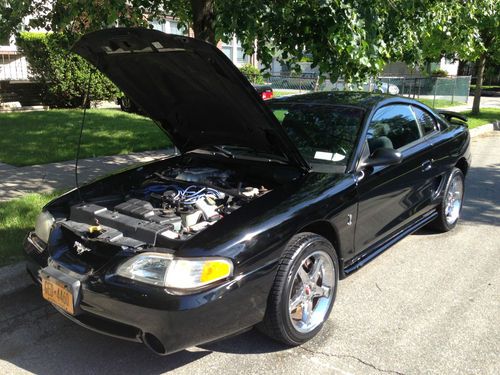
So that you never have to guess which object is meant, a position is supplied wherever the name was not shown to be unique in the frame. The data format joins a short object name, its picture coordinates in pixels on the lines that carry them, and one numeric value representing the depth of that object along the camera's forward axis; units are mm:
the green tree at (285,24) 4684
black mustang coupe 2619
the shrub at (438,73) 36228
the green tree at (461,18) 6598
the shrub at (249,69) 25292
